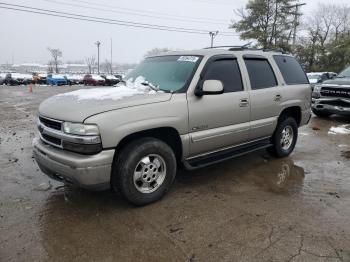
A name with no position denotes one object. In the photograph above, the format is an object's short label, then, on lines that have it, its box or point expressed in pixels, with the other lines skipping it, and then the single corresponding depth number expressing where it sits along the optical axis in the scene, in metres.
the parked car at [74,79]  38.50
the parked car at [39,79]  38.58
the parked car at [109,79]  37.59
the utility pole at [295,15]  34.17
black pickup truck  9.33
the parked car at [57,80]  37.00
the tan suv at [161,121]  3.35
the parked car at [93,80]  37.18
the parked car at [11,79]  34.59
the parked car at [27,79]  36.19
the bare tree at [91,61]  123.12
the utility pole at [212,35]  43.61
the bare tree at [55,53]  86.38
